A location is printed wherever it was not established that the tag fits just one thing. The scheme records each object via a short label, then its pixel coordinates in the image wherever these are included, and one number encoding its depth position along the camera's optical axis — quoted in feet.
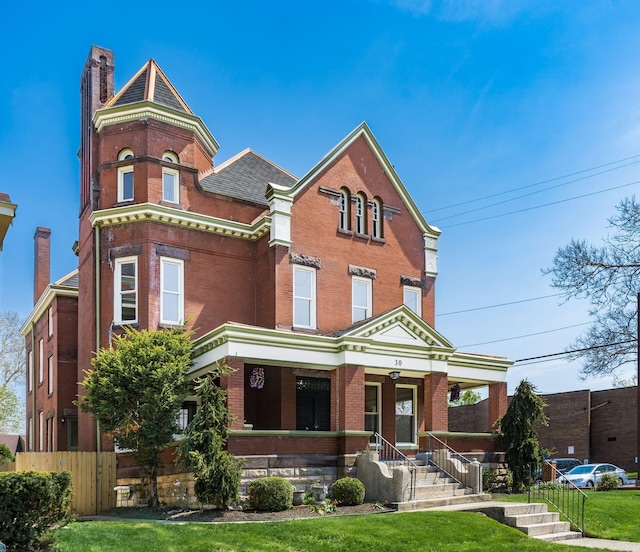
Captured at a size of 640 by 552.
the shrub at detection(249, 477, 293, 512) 56.39
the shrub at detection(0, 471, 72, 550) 37.83
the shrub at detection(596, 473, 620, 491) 80.02
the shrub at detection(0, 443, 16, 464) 83.23
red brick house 74.74
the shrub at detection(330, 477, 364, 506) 59.67
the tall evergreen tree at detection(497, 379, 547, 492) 74.59
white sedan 102.63
